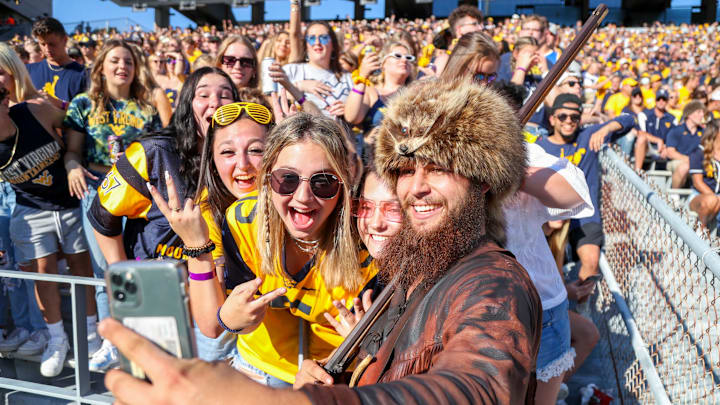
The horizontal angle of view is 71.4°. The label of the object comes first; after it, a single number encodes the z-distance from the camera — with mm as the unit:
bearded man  747
